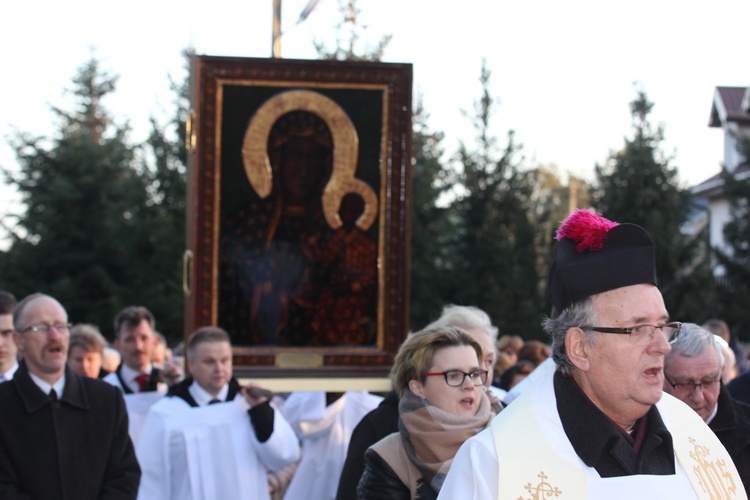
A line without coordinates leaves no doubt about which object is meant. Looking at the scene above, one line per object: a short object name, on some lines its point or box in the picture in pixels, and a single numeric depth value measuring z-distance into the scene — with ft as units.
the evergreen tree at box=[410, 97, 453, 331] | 67.67
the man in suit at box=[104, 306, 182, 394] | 24.89
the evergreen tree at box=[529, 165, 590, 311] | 70.79
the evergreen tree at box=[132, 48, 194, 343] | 70.85
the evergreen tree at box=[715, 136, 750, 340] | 77.05
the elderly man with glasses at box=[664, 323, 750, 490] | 14.93
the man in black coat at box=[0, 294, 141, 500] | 16.78
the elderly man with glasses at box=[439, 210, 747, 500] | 9.13
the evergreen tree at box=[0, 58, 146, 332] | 76.43
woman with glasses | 13.42
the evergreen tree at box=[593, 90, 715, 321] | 67.73
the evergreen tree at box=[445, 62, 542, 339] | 66.80
